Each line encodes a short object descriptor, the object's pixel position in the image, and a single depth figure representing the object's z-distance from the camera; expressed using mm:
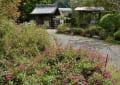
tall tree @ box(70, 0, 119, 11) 7913
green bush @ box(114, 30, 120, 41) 7363
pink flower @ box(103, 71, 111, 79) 2253
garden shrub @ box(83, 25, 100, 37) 8978
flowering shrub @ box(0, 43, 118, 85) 2148
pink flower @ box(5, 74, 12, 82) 2085
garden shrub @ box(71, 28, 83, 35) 9969
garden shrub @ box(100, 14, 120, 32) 7883
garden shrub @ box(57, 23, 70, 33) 10812
